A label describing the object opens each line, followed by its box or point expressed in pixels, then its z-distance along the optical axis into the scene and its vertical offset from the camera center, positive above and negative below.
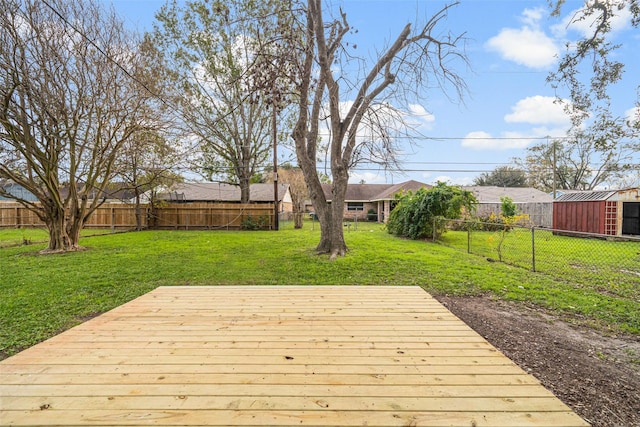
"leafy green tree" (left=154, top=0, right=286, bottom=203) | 13.18 +5.93
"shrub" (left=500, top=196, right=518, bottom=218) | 14.59 -0.11
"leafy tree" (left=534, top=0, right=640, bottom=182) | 4.87 +2.40
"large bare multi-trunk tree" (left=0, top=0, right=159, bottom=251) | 6.87 +2.75
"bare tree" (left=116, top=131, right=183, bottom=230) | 9.98 +1.80
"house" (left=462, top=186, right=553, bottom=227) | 15.87 +0.24
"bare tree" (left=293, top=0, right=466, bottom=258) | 6.12 +2.54
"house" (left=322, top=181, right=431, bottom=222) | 22.38 +0.67
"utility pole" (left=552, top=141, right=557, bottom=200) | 20.62 +2.58
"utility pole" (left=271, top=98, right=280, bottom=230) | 13.91 +0.57
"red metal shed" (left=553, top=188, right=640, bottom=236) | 11.46 -0.27
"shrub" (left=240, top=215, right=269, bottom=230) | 15.12 -0.74
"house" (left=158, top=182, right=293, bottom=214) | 22.27 +1.05
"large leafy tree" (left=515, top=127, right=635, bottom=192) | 23.82 +3.22
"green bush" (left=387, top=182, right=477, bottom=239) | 10.48 -0.06
